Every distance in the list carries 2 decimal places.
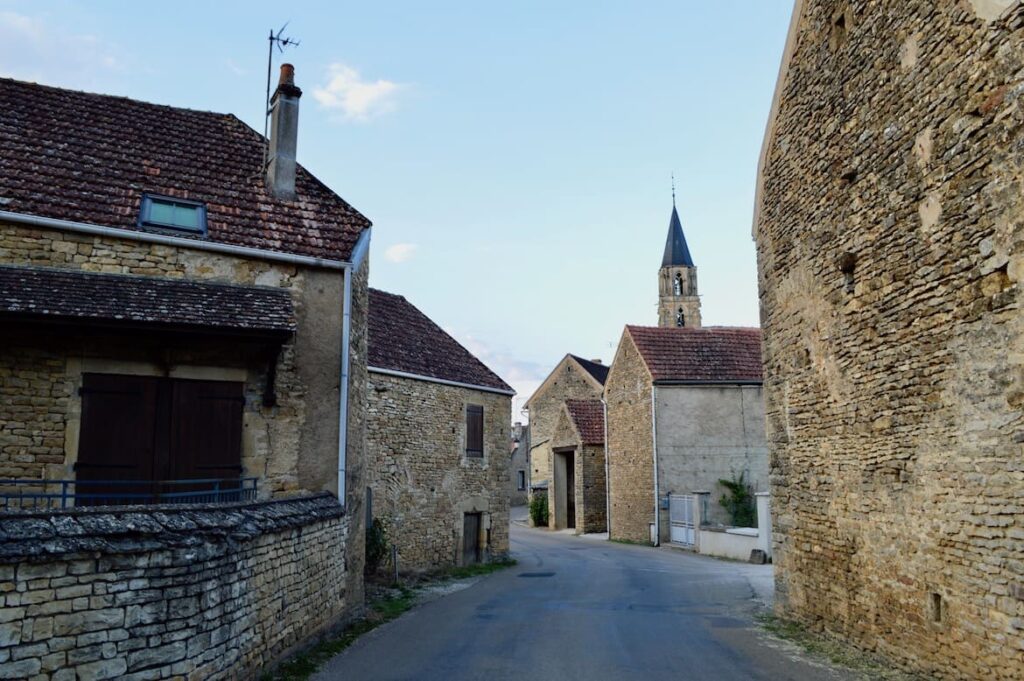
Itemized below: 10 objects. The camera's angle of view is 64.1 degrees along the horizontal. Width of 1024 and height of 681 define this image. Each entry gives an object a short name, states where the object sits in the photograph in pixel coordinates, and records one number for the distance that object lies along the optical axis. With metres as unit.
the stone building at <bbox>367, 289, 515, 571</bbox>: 18.61
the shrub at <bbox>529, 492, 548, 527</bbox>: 37.06
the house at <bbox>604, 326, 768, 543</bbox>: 26.14
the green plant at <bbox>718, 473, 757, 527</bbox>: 25.59
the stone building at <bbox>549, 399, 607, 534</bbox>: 32.50
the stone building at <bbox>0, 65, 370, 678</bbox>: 10.11
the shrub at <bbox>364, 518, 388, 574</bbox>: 16.91
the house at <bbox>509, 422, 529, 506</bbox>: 51.97
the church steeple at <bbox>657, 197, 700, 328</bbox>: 62.38
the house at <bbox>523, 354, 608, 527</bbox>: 41.72
